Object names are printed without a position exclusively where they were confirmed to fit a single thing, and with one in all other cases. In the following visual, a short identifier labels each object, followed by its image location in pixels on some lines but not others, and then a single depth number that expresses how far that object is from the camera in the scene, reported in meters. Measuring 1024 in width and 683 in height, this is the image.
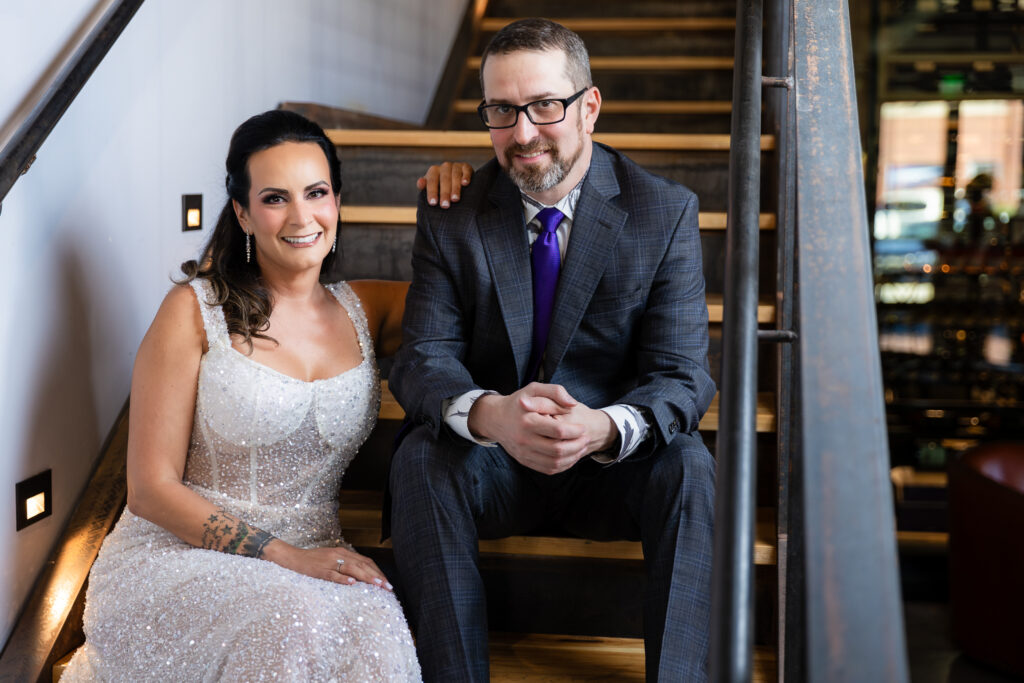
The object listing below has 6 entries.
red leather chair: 2.78
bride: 1.43
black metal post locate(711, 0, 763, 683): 0.85
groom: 1.47
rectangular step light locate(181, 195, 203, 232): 2.23
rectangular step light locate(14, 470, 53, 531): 1.67
